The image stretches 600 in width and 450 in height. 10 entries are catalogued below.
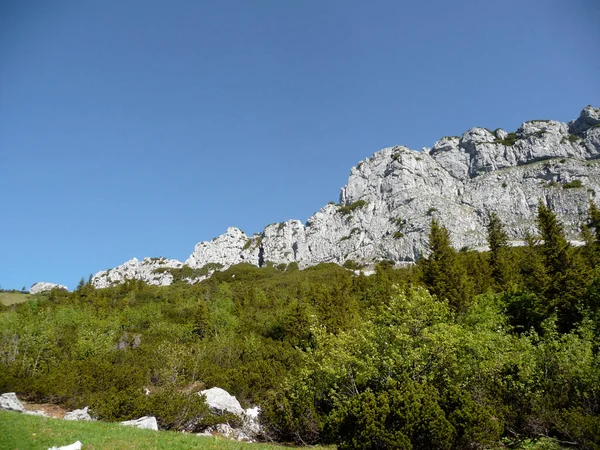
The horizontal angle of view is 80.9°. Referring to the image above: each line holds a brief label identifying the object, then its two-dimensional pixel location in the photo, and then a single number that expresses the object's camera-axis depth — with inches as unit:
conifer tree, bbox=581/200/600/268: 1918.1
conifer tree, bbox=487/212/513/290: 2381.9
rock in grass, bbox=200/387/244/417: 1246.3
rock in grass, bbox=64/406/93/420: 1184.8
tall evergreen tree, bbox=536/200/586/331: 1508.4
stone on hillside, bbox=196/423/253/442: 1089.4
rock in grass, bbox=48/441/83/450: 563.6
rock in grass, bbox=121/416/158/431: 881.8
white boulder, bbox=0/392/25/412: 1086.4
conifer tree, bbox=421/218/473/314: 1936.5
